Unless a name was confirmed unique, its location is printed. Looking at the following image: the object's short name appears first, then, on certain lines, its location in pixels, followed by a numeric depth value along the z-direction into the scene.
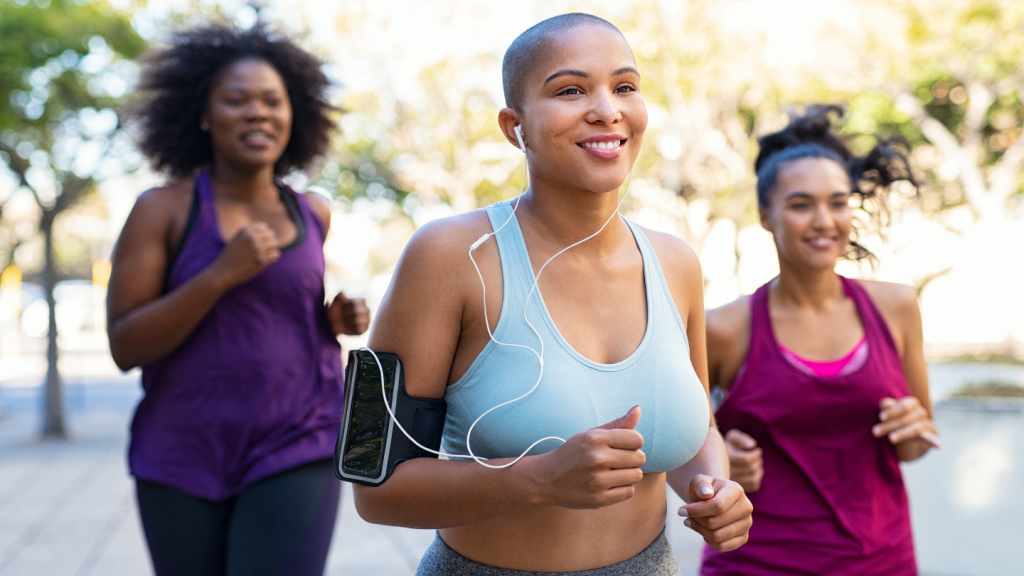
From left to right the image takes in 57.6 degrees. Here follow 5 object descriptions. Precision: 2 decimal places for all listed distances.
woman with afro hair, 2.56
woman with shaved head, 1.66
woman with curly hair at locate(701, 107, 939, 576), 2.77
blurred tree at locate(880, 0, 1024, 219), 10.65
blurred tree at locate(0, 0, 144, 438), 8.59
